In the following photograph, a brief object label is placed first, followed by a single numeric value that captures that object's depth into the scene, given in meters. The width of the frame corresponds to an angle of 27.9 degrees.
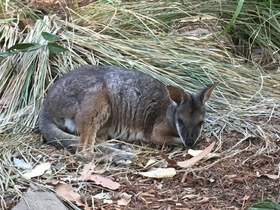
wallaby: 4.18
